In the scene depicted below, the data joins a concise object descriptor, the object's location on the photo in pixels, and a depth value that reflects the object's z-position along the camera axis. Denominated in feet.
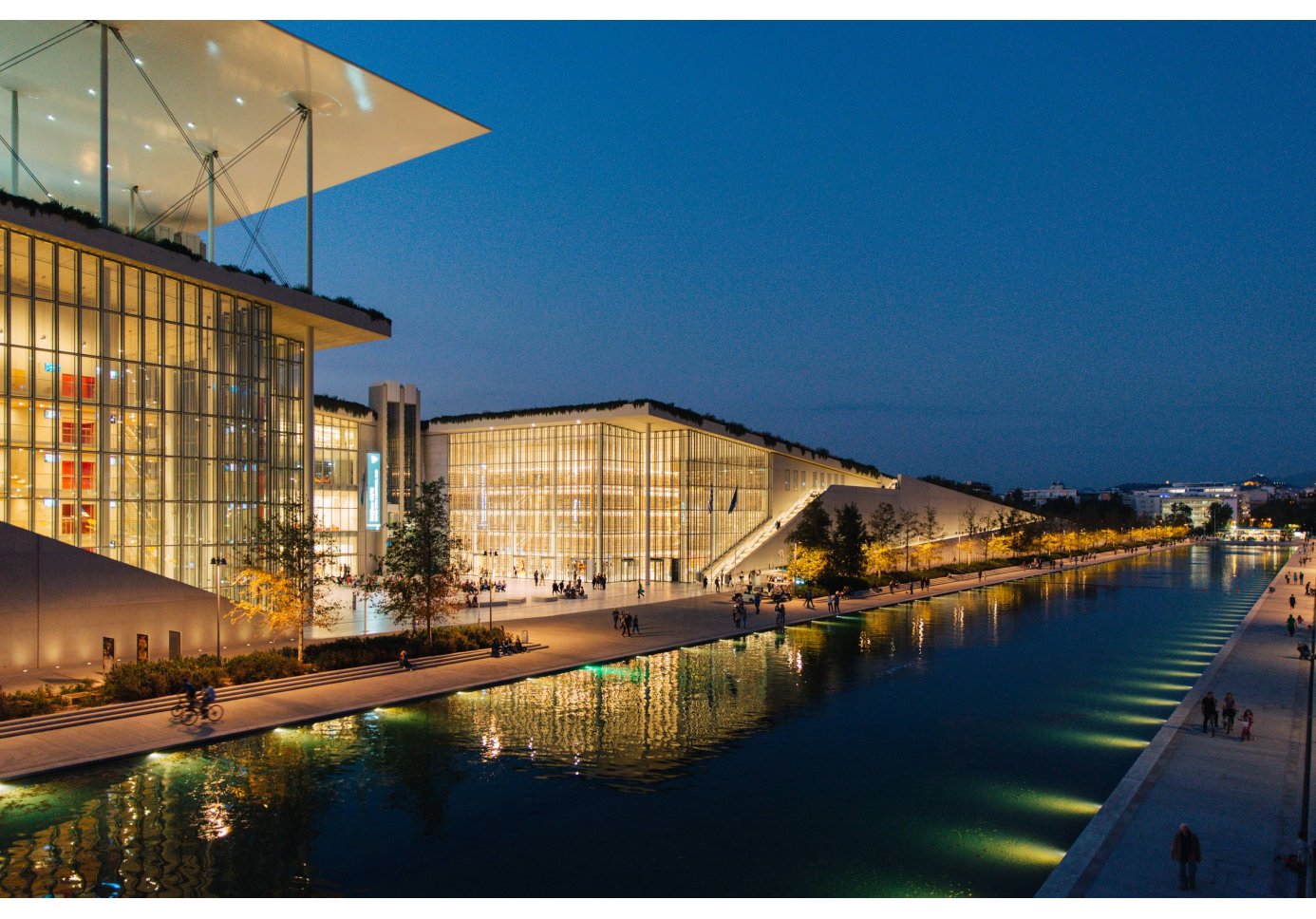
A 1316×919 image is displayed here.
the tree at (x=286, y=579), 94.43
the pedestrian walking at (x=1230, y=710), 69.77
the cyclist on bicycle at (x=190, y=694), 73.97
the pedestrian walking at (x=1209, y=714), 70.79
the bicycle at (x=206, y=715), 73.15
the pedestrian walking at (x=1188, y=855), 40.65
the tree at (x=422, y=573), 106.11
